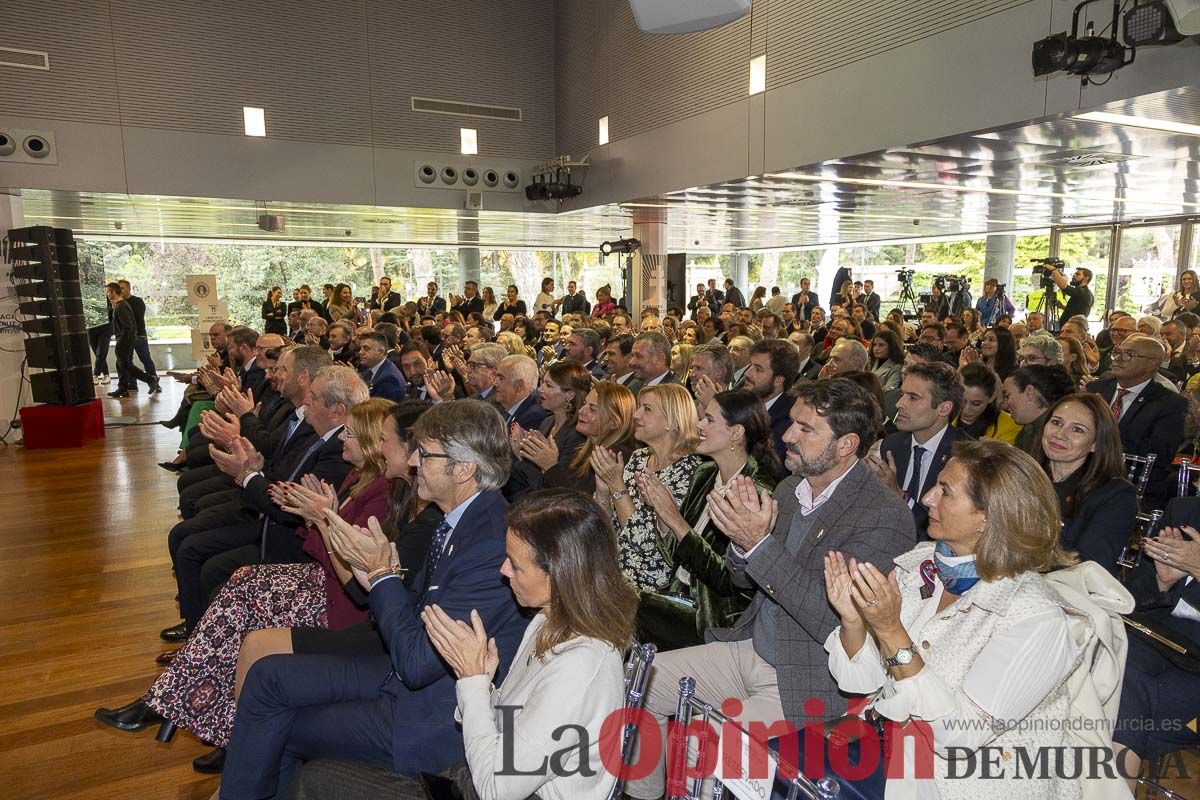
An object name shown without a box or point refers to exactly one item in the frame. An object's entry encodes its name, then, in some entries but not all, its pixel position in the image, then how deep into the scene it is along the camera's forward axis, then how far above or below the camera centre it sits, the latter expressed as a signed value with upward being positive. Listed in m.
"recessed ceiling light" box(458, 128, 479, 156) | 12.77 +2.38
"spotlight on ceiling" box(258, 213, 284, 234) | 11.88 +0.99
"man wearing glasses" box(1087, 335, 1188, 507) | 3.94 -0.72
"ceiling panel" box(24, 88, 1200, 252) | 6.94 +1.14
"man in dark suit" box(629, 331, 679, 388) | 5.18 -0.50
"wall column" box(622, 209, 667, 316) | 12.62 +0.30
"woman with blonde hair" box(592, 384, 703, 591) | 2.86 -0.74
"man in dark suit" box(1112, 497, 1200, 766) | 2.14 -1.12
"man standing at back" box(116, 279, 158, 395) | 11.88 -0.71
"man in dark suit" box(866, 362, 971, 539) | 3.32 -0.62
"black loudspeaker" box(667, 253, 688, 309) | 13.08 +0.03
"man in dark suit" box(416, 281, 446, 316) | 12.31 -0.32
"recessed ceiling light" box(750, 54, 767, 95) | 8.80 +2.39
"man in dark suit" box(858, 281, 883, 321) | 14.41 -0.36
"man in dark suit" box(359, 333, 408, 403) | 5.45 -0.63
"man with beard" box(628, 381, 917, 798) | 2.00 -0.75
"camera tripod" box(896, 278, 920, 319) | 14.52 -0.36
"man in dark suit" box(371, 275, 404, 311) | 12.84 -0.20
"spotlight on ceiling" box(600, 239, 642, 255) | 12.77 +0.61
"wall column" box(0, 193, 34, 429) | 8.92 -0.66
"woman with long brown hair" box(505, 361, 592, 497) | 3.63 -0.76
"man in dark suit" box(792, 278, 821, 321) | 13.30 -0.39
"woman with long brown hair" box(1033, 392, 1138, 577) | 2.52 -0.69
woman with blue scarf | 1.55 -0.76
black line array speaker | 8.38 -0.26
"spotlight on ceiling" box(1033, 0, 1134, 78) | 4.94 +1.47
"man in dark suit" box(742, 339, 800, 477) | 4.62 -0.52
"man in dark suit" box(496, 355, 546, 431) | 4.47 -0.63
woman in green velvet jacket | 2.38 -0.82
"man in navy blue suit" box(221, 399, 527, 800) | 1.96 -0.96
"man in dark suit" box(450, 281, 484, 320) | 12.05 -0.28
